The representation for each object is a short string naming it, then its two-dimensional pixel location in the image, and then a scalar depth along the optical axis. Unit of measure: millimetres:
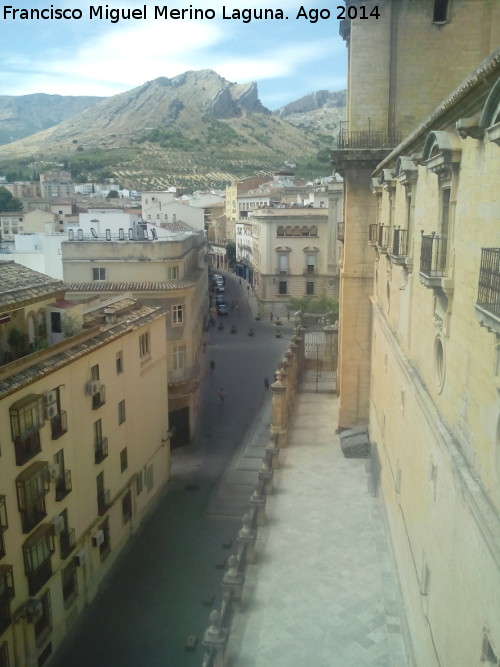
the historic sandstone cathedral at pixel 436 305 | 7105
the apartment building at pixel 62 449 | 14164
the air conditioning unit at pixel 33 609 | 14336
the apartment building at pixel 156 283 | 27906
